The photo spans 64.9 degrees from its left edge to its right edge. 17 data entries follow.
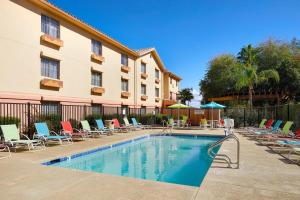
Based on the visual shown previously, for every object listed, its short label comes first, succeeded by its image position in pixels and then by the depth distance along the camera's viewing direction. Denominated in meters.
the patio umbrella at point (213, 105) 21.28
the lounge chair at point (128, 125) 19.11
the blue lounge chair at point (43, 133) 10.88
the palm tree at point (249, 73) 25.41
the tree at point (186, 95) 54.18
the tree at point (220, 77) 37.62
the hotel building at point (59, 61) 12.86
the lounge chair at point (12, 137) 9.26
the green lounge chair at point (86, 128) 13.93
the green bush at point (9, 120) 10.89
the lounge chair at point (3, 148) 8.43
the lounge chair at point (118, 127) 17.79
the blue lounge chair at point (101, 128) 15.55
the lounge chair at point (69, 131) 12.44
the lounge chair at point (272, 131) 13.54
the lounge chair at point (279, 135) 11.92
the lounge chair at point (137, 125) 20.05
